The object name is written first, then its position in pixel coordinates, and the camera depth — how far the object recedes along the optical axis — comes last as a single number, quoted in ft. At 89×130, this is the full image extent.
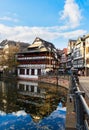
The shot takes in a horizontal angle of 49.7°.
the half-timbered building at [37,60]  90.66
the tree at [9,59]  97.26
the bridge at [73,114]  5.13
